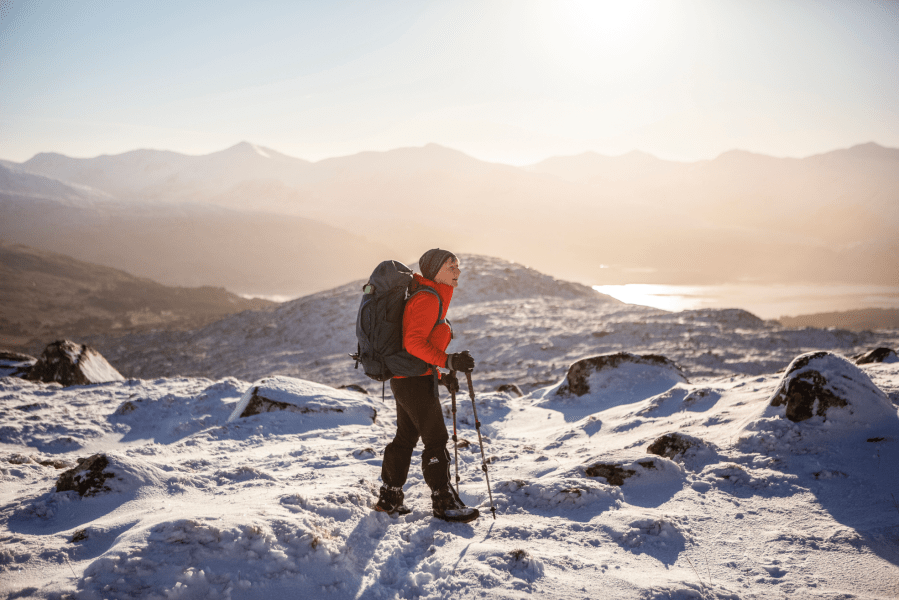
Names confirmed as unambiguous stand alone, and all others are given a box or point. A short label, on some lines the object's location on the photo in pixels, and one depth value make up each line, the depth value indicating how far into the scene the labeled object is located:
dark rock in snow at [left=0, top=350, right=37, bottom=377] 9.69
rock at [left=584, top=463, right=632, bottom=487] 4.23
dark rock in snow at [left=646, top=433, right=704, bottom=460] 4.57
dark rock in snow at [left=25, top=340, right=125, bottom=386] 9.55
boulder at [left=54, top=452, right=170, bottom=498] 3.71
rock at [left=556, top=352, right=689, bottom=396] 7.91
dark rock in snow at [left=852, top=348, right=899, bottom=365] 6.80
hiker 3.42
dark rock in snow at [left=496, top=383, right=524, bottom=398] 9.37
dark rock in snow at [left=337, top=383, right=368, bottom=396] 9.32
